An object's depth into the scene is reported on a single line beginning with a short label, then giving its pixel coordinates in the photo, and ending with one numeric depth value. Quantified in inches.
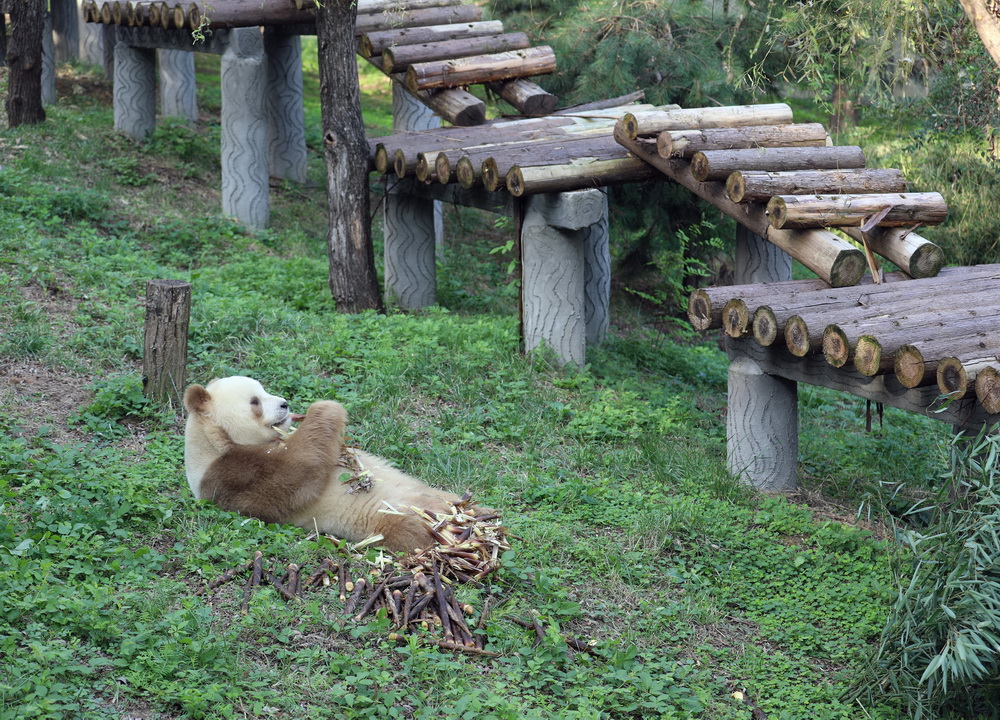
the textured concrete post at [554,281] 618.2
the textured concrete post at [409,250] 729.6
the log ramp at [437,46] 753.0
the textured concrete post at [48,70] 1050.1
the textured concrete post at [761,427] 491.2
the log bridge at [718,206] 429.7
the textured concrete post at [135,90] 946.7
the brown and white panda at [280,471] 379.6
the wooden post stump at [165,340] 475.2
